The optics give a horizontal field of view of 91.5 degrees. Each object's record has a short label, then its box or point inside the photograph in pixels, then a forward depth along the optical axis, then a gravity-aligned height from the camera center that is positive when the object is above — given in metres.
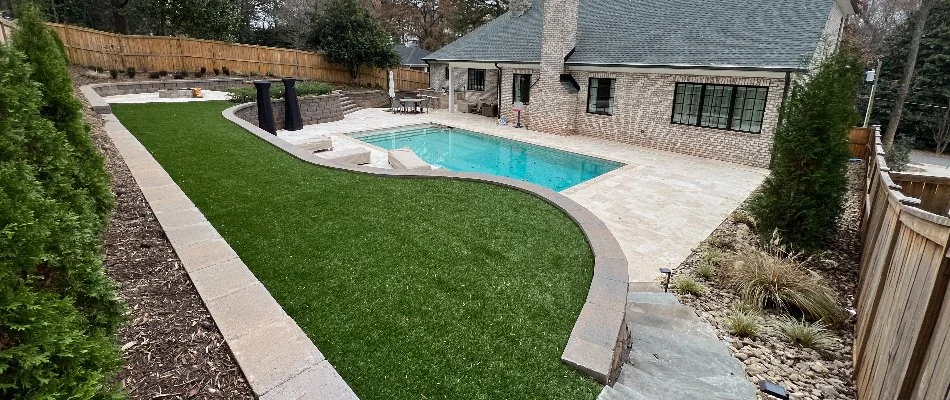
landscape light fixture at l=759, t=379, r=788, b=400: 3.50 -2.27
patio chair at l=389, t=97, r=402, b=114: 22.56 -1.57
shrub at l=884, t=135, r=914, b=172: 14.94 -2.32
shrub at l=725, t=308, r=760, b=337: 4.73 -2.42
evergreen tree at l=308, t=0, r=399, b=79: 24.14 +1.89
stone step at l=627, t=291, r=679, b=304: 5.01 -2.31
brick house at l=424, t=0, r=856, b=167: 12.91 +0.39
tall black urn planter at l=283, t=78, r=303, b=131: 15.09 -1.34
